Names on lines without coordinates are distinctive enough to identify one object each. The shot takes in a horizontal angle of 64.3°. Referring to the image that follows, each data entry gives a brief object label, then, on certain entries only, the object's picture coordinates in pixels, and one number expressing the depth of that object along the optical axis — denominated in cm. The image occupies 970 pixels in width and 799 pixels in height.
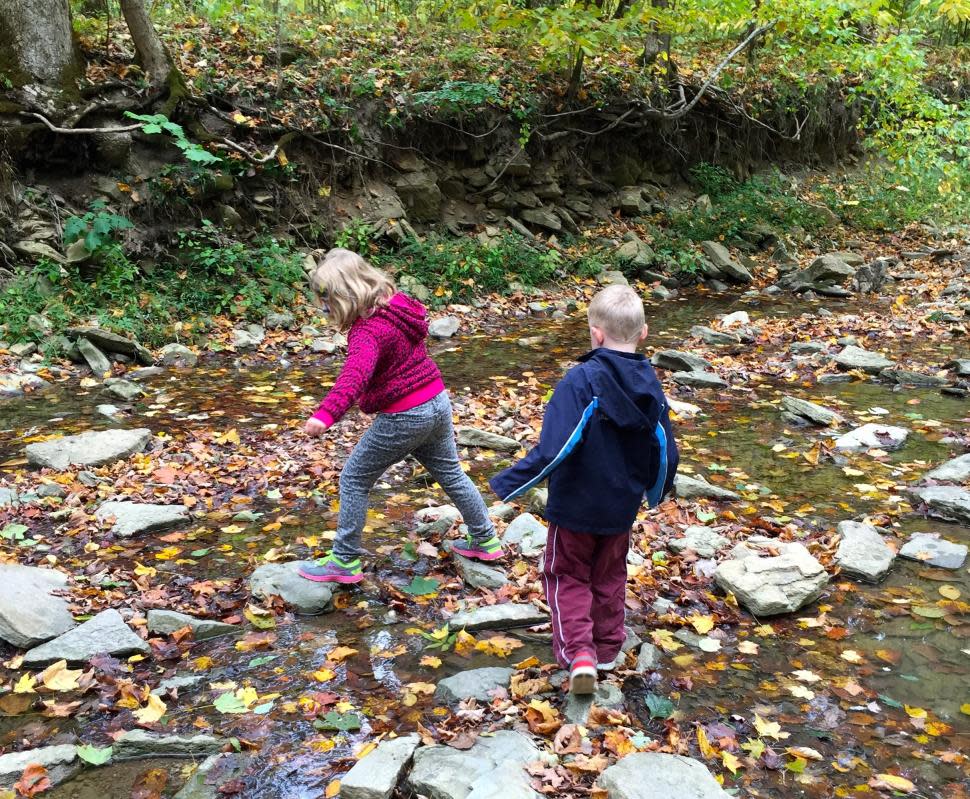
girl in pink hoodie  341
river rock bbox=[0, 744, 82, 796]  246
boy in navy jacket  276
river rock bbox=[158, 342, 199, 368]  805
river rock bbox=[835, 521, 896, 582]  372
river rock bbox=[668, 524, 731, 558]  405
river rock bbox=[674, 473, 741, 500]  479
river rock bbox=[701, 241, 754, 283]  1305
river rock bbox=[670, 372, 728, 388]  736
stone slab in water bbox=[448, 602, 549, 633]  337
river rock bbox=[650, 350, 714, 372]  778
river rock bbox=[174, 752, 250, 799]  243
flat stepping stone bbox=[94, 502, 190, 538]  430
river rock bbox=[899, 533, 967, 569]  385
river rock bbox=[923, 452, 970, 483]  478
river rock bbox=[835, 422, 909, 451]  555
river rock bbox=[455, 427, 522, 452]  569
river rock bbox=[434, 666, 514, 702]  289
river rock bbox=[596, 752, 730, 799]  224
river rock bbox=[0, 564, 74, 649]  320
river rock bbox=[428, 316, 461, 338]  958
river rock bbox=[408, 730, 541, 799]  229
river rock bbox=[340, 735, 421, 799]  231
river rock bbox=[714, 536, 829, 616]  345
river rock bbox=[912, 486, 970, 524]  433
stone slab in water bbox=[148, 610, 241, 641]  333
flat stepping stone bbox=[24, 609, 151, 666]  310
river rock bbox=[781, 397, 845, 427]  607
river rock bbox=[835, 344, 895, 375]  753
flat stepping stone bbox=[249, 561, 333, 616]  357
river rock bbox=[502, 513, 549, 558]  413
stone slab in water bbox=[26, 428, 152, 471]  522
